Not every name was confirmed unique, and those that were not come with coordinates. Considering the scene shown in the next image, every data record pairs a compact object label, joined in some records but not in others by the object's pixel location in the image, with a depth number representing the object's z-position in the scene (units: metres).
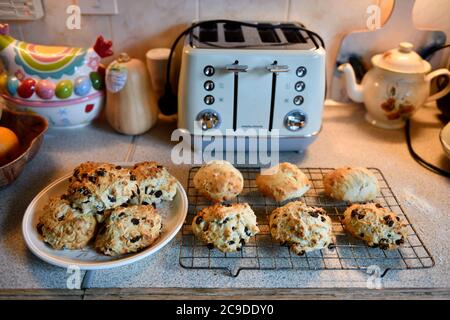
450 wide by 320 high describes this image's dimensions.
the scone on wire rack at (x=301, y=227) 0.64
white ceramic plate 0.60
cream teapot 0.94
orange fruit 0.79
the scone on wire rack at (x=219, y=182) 0.74
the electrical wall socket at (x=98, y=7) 0.96
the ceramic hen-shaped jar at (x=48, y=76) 0.90
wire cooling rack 0.63
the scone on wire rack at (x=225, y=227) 0.64
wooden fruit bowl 0.80
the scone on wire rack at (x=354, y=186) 0.75
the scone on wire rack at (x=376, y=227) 0.66
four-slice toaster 0.79
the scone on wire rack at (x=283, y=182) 0.75
